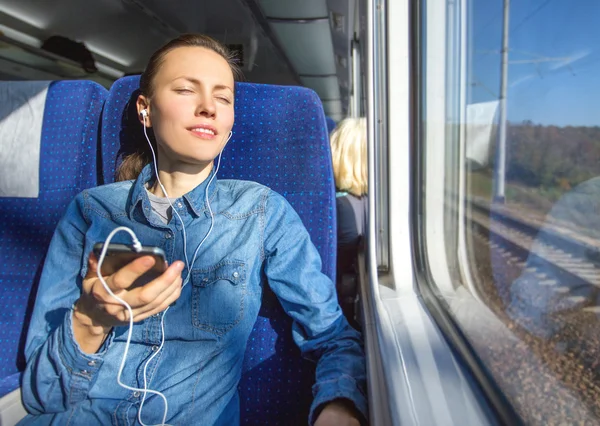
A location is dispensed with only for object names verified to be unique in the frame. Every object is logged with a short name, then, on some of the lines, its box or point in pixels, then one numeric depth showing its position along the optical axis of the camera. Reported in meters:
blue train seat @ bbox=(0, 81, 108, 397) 1.34
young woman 1.00
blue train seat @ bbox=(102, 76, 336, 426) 1.18
